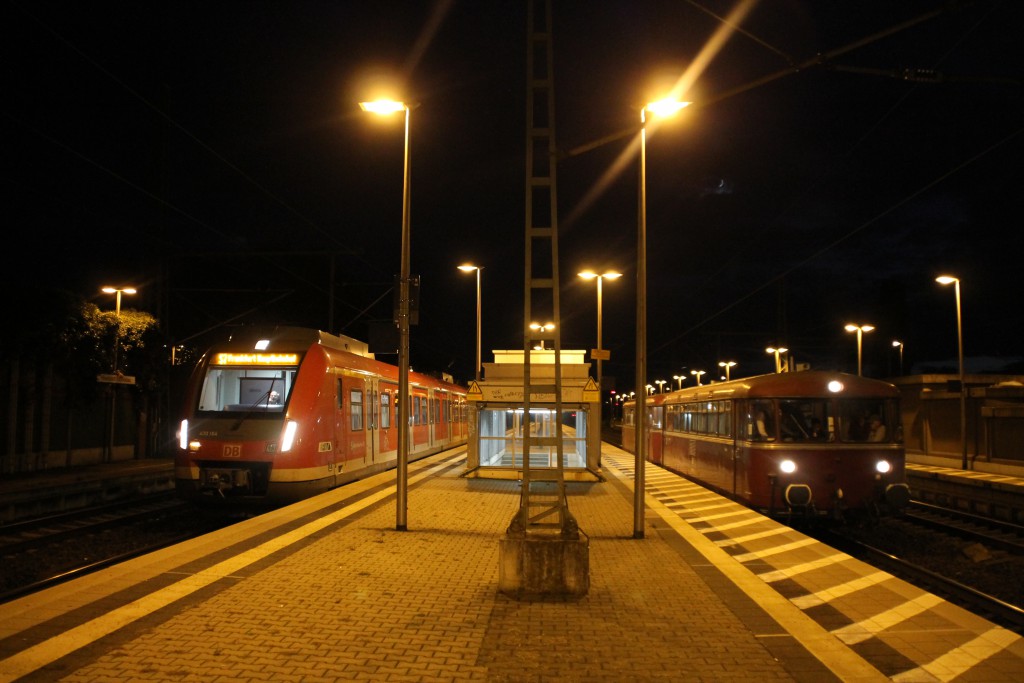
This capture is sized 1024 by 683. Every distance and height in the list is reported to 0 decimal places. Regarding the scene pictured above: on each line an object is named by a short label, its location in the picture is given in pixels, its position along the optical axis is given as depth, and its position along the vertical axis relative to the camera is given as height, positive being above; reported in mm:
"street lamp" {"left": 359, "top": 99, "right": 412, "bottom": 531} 11180 +1023
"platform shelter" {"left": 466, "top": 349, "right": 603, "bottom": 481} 16312 +25
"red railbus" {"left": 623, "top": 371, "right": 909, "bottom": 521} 13156 -497
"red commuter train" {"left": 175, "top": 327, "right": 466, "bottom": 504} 12930 -112
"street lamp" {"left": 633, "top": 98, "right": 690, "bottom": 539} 10914 +1003
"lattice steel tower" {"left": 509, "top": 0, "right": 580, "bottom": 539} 7625 +1396
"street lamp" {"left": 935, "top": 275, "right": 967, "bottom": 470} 26781 +3205
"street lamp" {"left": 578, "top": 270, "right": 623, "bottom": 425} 26969 +4774
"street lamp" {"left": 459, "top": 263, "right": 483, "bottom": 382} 32156 +5956
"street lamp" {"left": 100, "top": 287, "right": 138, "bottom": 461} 25797 +2089
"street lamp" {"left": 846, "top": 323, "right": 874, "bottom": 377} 42094 +4778
